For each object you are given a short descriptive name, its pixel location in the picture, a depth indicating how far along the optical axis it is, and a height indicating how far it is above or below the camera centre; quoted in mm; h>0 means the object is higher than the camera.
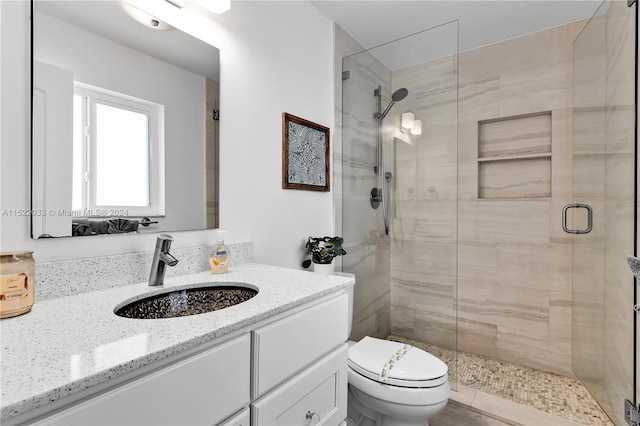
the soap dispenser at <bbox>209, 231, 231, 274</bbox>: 1292 -187
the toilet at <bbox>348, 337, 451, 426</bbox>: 1394 -761
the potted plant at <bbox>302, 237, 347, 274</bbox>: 1869 -231
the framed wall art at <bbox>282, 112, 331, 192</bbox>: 1833 +339
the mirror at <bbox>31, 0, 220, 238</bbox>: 979 +302
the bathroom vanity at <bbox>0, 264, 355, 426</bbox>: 535 -307
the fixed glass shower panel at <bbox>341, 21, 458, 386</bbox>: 2045 +169
